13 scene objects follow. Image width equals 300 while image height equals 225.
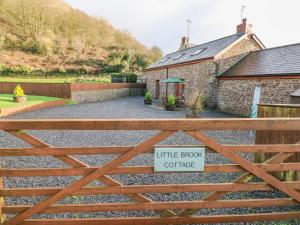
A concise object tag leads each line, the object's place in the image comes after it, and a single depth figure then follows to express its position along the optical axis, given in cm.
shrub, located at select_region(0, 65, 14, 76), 3195
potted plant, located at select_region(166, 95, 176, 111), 1784
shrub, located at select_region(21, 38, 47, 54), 4313
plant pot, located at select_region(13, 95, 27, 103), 1735
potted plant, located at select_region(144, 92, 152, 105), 2252
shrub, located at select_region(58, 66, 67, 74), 3616
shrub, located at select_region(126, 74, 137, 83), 3697
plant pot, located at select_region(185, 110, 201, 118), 1330
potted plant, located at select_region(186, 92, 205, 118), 1303
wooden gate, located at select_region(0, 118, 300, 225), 275
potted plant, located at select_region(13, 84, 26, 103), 1733
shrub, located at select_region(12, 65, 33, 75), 3275
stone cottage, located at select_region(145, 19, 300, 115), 1370
